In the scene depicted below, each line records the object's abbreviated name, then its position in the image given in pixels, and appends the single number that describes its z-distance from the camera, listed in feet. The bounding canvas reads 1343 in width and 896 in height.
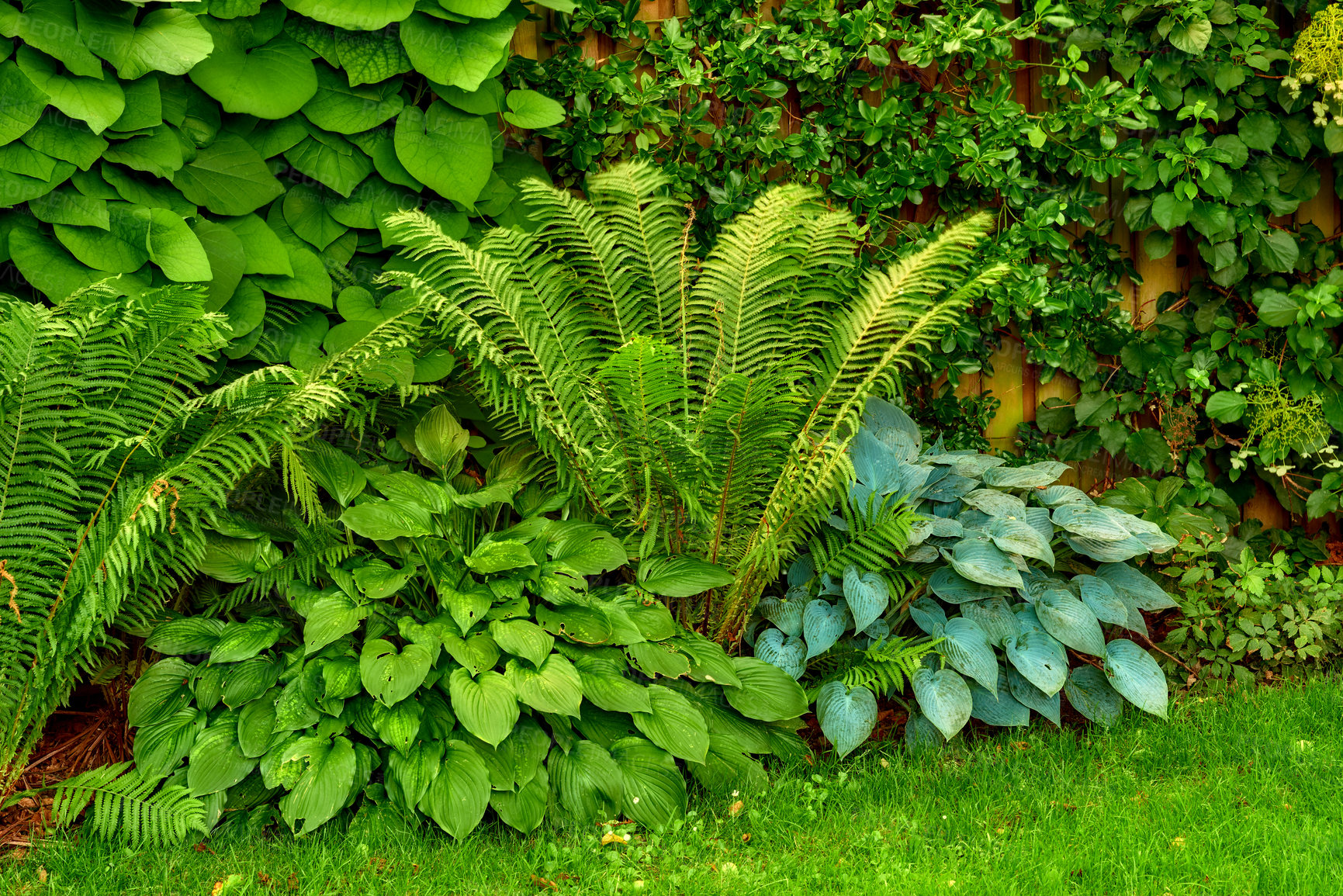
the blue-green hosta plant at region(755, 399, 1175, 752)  9.30
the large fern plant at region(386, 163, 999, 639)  9.08
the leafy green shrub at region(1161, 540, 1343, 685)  10.77
